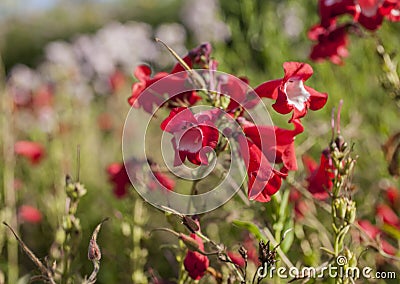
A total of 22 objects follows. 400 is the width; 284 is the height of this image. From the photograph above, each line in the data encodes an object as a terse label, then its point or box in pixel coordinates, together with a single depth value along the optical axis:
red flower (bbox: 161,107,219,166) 0.43
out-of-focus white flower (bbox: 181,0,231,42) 1.20
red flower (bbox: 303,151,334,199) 0.49
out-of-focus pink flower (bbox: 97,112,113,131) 1.46
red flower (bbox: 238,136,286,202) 0.43
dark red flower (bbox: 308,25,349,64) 0.58
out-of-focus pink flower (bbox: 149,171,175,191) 0.52
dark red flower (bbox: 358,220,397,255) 0.61
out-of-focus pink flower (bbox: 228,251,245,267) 0.52
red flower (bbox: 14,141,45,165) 1.03
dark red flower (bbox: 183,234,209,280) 0.45
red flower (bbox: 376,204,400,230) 0.64
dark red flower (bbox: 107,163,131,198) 0.60
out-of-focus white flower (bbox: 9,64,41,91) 1.64
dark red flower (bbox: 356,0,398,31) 0.54
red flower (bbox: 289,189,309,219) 0.63
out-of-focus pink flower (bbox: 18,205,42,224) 0.93
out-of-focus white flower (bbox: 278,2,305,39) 1.16
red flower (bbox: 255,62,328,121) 0.45
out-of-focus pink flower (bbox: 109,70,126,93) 1.47
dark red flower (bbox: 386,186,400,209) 0.70
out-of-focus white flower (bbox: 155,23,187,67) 1.14
